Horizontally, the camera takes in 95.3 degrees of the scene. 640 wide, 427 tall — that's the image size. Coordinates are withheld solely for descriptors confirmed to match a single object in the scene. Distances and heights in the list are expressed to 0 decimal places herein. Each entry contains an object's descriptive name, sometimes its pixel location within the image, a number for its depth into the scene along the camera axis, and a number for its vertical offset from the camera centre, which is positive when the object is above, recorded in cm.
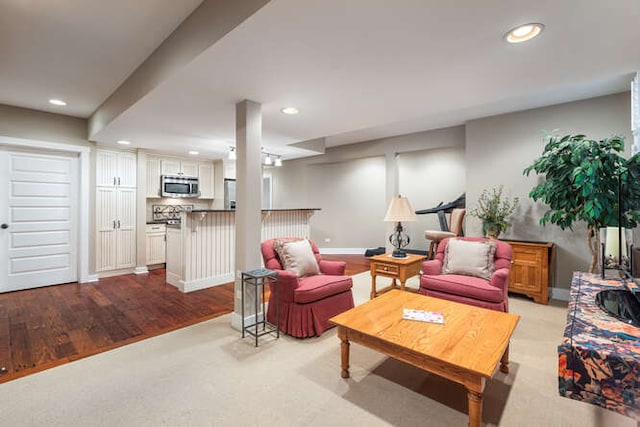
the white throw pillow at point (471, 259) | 300 -49
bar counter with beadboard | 414 -58
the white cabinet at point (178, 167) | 582 +92
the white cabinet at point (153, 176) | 563 +68
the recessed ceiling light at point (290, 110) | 317 +112
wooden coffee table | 149 -77
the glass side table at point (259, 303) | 266 -89
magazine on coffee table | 205 -75
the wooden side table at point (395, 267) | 355 -69
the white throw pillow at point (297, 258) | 300 -48
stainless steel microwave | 574 +51
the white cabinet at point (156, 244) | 544 -62
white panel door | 405 -12
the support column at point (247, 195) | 286 +16
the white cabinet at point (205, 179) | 645 +72
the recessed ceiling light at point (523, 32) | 174 +111
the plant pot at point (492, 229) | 398 -23
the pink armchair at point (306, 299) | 266 -84
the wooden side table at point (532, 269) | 358 -71
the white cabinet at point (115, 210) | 484 +1
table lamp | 370 +0
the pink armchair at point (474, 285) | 267 -70
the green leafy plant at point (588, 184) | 286 +30
